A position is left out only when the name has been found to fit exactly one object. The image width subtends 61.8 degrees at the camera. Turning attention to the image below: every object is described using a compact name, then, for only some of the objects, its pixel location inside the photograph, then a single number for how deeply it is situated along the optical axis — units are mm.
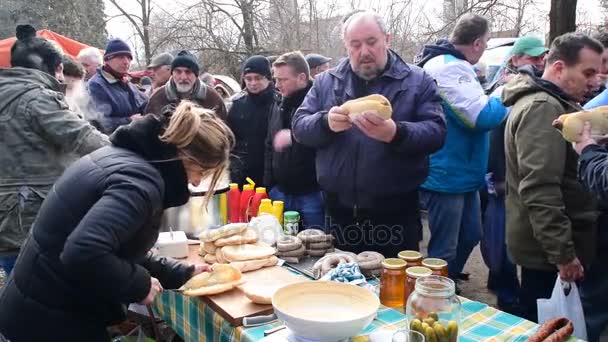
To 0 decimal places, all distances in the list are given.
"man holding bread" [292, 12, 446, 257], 2506
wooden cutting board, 1792
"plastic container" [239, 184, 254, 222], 2980
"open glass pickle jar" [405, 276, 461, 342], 1410
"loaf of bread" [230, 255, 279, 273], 2182
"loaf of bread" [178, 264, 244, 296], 1947
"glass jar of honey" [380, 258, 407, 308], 1794
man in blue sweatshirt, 3262
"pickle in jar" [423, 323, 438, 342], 1396
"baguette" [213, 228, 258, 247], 2371
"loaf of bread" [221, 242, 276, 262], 2252
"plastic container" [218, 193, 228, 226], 3008
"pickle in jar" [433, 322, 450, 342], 1409
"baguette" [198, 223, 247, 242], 2391
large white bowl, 1468
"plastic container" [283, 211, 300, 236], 2645
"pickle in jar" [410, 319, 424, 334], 1398
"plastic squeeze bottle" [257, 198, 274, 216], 2822
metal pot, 2809
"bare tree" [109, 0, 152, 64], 15130
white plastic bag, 2078
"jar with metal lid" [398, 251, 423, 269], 1847
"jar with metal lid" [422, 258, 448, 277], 1758
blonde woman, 1556
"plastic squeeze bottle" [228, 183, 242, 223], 3045
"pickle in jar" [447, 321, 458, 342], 1424
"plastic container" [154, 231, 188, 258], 2406
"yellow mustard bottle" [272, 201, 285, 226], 2826
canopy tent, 10251
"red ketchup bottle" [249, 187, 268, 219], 2953
